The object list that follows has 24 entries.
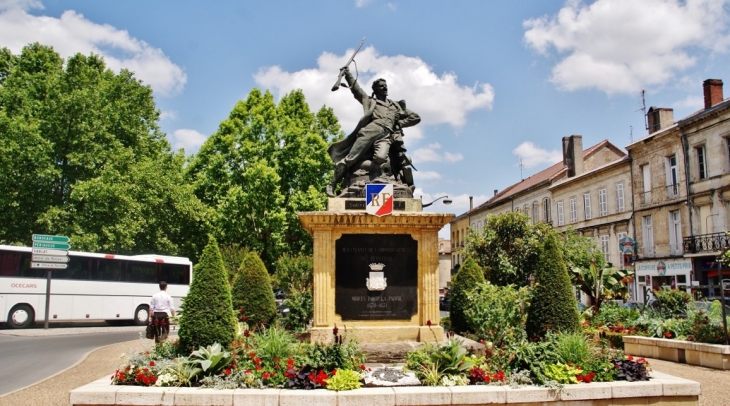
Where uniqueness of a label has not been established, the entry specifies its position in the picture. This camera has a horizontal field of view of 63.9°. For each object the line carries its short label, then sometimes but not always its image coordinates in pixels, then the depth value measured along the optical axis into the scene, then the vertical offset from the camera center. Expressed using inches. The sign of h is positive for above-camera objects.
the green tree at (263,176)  1219.2 +216.2
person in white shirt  574.2 -34.9
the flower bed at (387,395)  282.2 -58.3
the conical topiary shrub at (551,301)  407.2 -17.7
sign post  866.8 +33.9
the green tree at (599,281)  890.1 -8.1
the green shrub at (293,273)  1045.3 +6.0
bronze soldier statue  440.1 +100.5
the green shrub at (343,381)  292.4 -52.4
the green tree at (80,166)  1096.2 +216.7
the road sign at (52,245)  866.8 +47.1
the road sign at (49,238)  865.5 +57.0
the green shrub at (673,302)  652.1 -30.1
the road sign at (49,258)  866.0 +27.5
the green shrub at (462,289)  540.1 -13.0
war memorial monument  399.2 +6.9
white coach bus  933.8 -15.7
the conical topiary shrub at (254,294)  551.5 -16.9
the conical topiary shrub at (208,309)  379.9 -21.4
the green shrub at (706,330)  521.0 -49.2
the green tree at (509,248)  1232.2 +59.4
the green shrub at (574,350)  321.7 -41.0
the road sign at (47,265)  863.7 +17.2
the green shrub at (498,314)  419.2 -27.4
